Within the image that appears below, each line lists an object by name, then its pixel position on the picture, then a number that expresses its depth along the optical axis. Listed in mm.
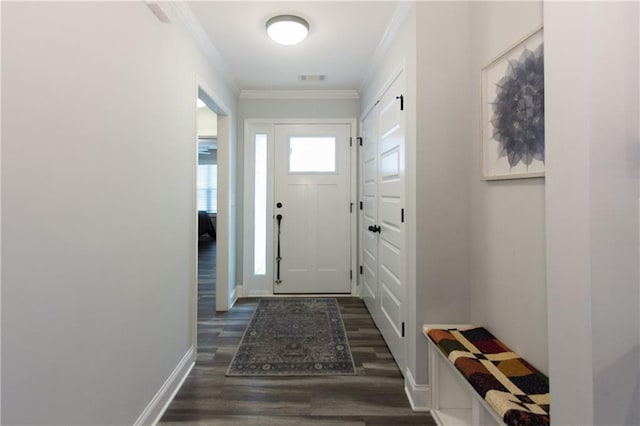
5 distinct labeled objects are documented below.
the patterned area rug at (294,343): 2014
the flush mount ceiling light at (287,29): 1965
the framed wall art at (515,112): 1169
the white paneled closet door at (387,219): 1921
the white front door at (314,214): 3488
